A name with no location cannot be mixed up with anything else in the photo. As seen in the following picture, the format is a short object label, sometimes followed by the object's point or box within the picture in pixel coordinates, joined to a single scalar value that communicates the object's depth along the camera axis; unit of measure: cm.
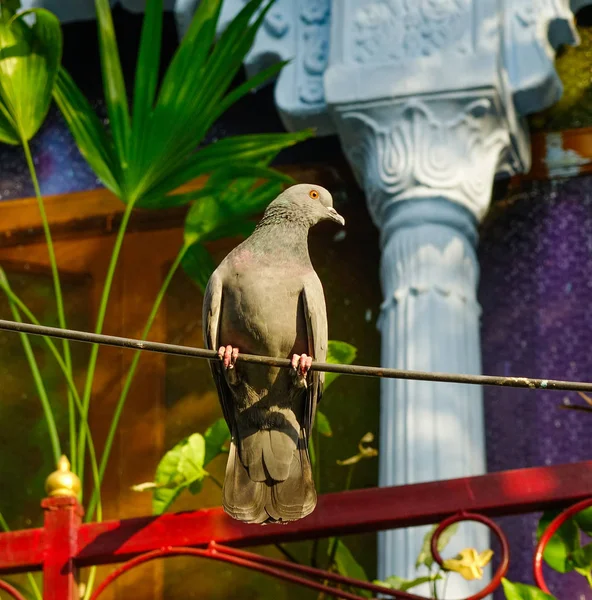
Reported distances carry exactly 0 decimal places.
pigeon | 636
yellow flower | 722
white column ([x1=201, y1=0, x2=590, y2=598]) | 939
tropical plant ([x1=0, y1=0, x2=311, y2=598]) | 892
